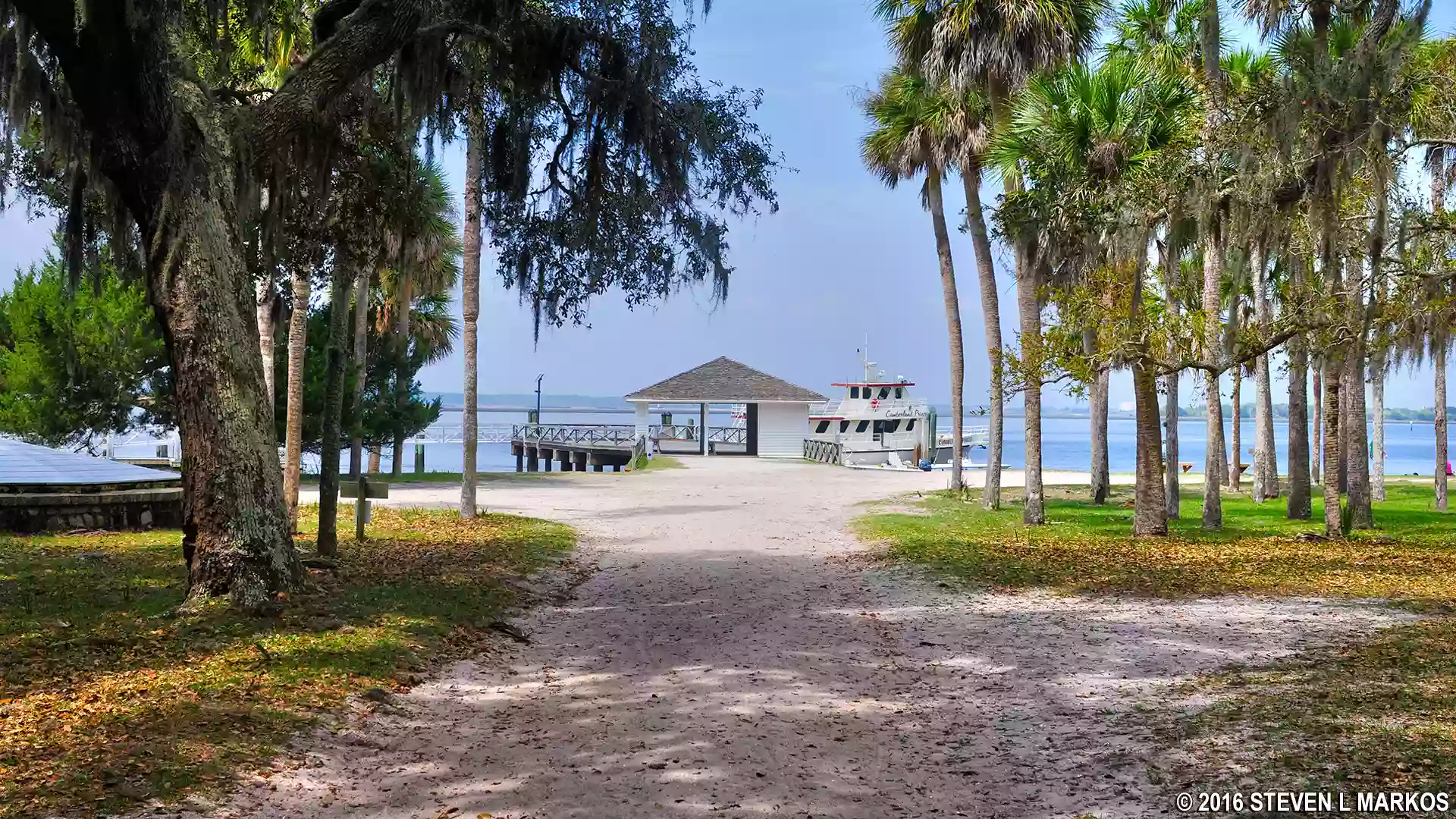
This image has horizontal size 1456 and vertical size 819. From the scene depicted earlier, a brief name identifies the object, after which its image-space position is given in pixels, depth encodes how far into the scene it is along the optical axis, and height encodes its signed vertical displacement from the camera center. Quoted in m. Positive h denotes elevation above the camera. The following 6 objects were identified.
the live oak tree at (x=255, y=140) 8.12 +2.71
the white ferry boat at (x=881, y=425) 45.56 +0.65
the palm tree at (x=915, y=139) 20.91 +6.09
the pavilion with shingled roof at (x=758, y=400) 44.81 +1.68
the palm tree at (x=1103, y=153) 15.12 +4.14
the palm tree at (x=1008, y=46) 17.06 +6.33
